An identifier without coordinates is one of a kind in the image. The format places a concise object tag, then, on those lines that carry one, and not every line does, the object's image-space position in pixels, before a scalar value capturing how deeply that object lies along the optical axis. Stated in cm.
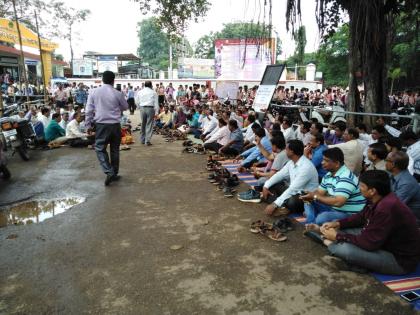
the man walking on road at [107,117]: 569
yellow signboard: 1357
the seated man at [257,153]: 600
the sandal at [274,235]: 365
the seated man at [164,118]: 1291
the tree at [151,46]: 5797
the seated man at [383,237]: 274
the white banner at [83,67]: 2789
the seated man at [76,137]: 920
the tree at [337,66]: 2209
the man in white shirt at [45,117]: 939
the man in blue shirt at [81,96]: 1784
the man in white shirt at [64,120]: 1013
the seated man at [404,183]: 349
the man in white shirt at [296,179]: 412
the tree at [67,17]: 3137
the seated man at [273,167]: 493
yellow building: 1385
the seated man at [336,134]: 607
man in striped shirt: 360
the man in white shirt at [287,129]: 696
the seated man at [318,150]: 501
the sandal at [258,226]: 385
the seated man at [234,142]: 764
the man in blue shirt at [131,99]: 1819
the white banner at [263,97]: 845
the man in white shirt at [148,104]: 933
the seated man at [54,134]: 916
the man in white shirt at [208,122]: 957
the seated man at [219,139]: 794
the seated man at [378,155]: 411
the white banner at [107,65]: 2905
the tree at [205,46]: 5175
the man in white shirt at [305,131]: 646
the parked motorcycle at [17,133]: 713
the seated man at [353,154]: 503
